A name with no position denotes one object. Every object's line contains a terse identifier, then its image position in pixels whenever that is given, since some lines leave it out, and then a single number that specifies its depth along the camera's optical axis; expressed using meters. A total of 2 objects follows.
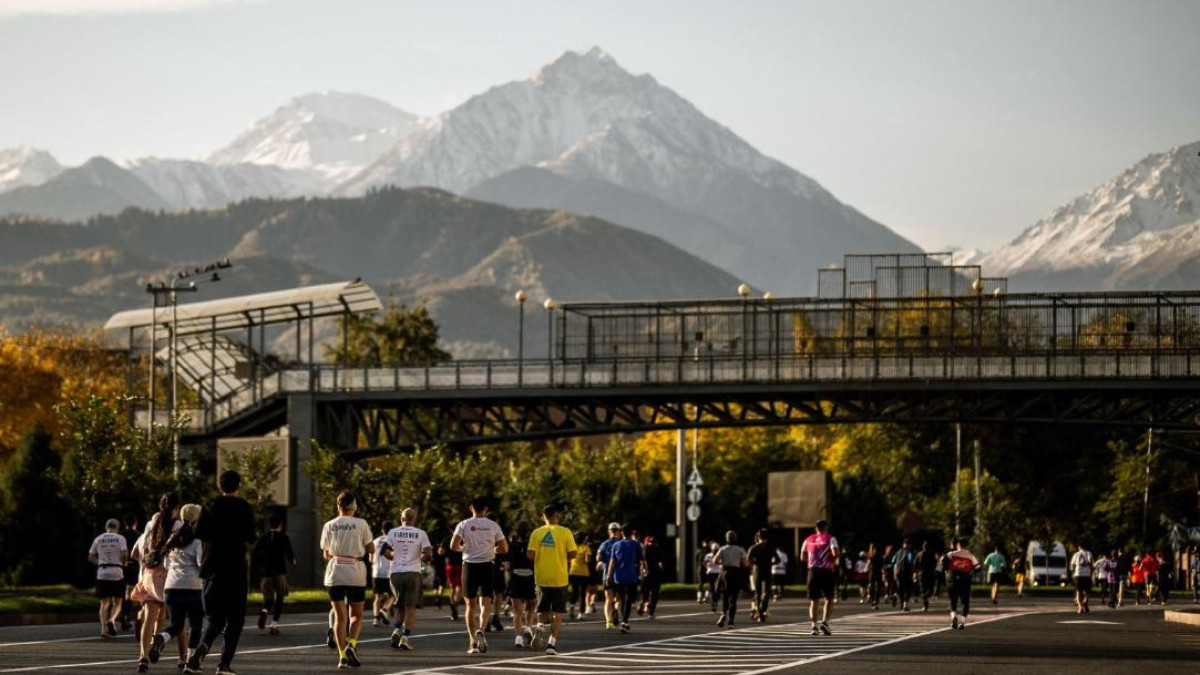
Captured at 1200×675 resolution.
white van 112.12
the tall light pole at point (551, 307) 80.43
